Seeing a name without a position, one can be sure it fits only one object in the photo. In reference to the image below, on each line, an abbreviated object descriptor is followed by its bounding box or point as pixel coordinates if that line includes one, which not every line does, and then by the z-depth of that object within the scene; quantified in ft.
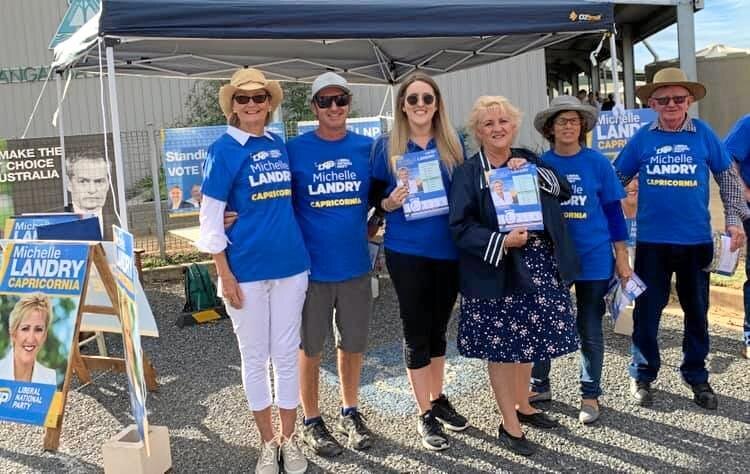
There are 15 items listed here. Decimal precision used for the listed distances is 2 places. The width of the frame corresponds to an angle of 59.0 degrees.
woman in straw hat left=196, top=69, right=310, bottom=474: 9.29
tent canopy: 10.59
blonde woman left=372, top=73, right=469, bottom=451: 10.14
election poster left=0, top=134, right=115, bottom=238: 22.34
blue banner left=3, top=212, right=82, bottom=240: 16.02
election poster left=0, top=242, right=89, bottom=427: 11.55
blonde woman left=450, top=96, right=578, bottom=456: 9.64
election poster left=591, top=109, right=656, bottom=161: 17.85
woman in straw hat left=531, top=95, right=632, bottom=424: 10.67
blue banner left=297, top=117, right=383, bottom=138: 27.27
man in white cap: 10.14
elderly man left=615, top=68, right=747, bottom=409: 11.40
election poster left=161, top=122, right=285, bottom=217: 27.07
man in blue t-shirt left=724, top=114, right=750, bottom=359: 13.21
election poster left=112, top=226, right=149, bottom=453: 9.50
